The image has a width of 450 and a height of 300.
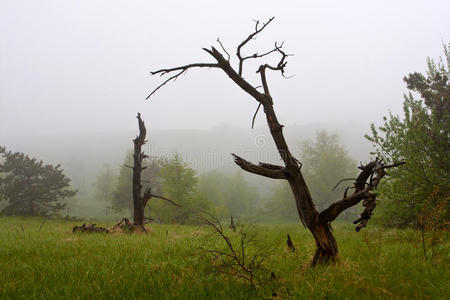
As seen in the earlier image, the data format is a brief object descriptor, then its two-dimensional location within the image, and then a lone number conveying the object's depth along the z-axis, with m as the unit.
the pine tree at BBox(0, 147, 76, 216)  26.09
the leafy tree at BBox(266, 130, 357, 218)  35.88
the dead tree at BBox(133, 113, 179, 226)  11.00
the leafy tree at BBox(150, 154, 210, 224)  24.80
